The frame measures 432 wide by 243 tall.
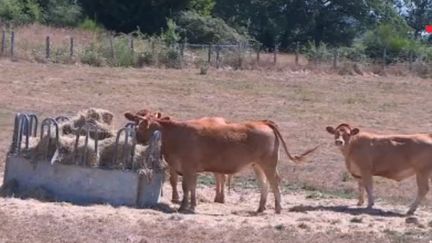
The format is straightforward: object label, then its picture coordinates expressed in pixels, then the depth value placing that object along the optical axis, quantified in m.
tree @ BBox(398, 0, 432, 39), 96.12
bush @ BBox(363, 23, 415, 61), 59.00
